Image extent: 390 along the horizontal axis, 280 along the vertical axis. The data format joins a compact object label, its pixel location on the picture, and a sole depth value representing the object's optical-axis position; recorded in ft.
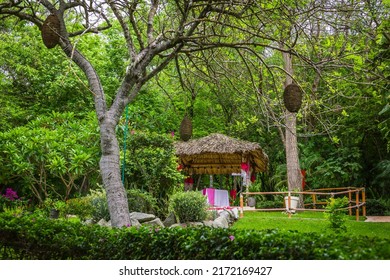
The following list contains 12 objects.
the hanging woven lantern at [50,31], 19.15
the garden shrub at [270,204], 50.85
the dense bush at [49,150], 37.60
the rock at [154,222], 27.56
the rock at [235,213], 37.83
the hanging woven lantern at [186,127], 26.53
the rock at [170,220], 30.48
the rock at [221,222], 29.73
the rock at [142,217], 28.27
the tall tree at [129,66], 20.16
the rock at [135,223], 25.73
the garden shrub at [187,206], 30.09
